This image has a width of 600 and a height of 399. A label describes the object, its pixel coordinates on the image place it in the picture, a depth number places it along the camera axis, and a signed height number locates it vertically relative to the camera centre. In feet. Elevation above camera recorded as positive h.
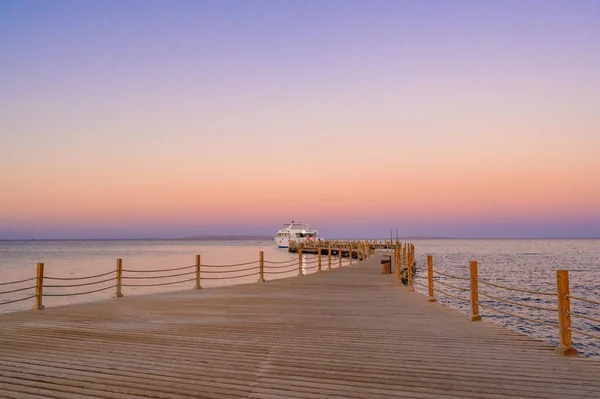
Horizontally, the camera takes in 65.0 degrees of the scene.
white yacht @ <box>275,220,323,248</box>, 305.12 +0.40
